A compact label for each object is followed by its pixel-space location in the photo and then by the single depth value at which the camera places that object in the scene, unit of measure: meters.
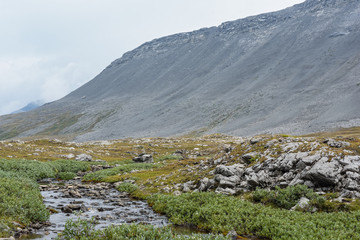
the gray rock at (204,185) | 26.98
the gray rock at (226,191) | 24.62
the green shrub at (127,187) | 32.41
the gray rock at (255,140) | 34.19
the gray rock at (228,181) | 26.01
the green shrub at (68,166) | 47.19
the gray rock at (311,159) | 23.41
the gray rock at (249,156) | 29.98
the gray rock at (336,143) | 24.94
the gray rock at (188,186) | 28.47
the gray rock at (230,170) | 27.44
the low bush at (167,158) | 66.38
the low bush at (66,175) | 42.34
